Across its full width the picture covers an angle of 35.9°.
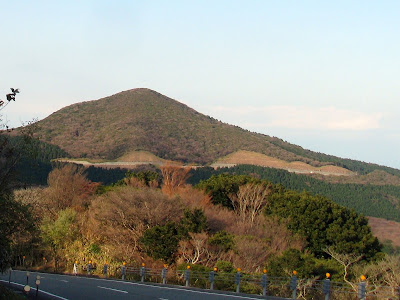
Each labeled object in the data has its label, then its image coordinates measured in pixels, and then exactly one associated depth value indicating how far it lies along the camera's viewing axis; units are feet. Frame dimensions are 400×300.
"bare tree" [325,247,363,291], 134.82
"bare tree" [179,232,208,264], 122.93
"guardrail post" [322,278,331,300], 62.84
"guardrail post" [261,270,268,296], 70.79
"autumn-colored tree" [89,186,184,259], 134.92
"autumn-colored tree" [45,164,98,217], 185.98
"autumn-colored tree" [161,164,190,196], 210.92
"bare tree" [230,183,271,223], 184.14
